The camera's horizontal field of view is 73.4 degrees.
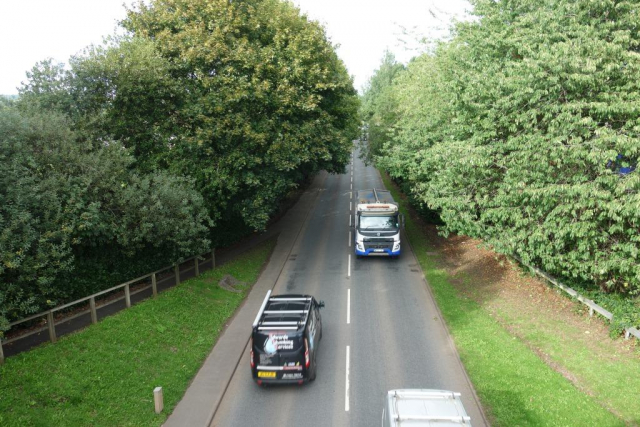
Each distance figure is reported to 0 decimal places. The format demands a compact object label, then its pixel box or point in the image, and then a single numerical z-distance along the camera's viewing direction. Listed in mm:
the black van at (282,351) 11844
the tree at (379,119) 39875
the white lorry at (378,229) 23234
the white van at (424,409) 8078
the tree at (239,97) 20156
